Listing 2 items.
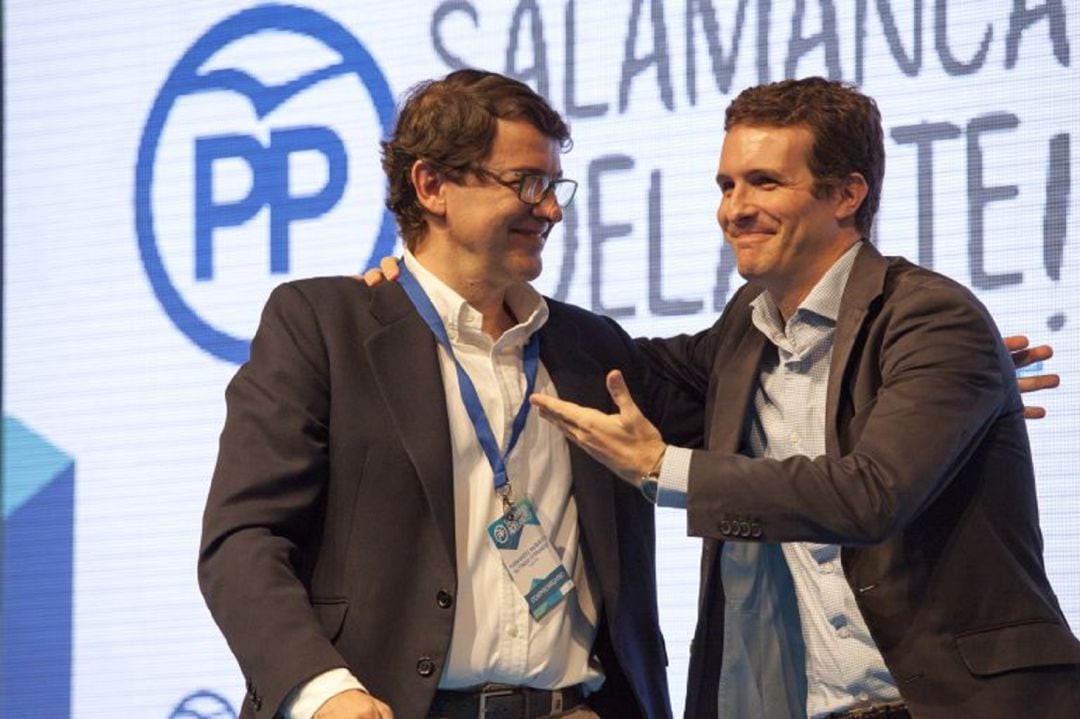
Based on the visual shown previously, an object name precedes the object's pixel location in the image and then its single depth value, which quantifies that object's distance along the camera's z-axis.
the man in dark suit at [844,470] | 5.36
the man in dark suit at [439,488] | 5.57
